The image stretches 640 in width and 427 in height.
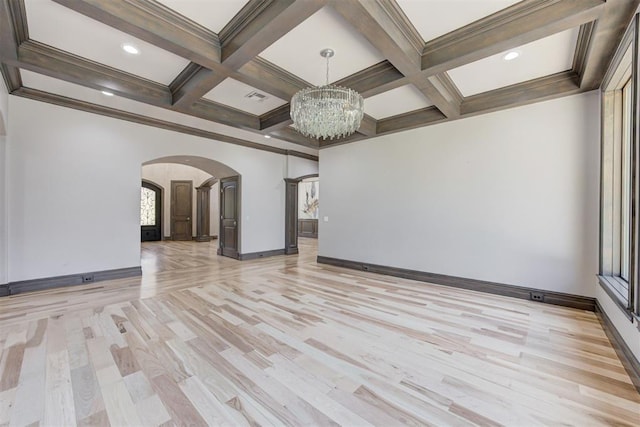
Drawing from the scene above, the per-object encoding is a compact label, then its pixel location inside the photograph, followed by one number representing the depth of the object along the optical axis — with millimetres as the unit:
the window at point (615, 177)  3090
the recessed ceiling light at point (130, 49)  3066
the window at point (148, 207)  11422
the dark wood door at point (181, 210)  11641
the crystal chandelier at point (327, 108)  3156
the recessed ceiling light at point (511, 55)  3127
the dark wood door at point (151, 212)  11359
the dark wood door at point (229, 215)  7363
